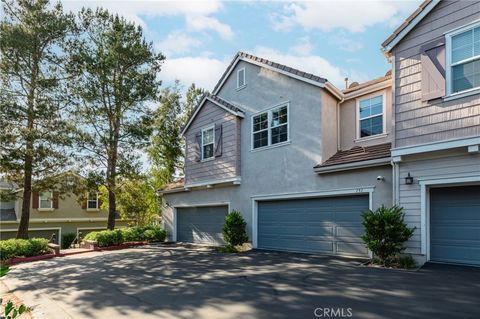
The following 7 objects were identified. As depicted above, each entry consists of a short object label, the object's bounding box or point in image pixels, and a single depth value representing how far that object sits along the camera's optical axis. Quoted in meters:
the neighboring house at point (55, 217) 26.58
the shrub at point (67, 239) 27.63
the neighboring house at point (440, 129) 8.05
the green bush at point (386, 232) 8.65
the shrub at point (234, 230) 13.56
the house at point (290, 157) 10.88
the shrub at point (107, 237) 16.44
